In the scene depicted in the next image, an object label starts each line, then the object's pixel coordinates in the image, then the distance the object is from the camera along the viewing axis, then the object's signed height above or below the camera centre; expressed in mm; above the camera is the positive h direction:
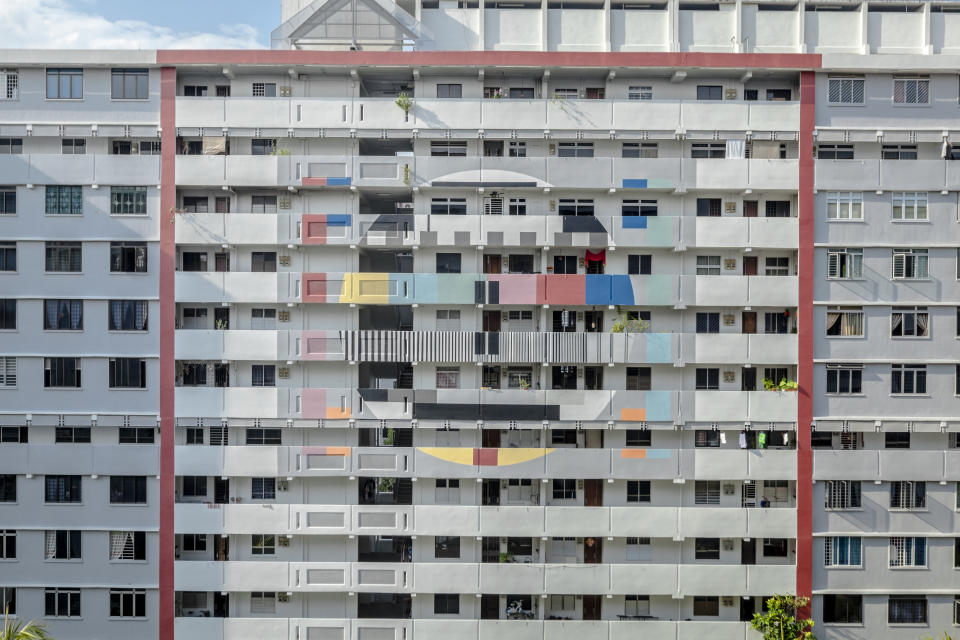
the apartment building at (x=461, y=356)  20688 -1435
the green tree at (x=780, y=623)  19797 -9470
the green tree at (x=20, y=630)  19031 -9777
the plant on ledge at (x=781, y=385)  20688 -2317
